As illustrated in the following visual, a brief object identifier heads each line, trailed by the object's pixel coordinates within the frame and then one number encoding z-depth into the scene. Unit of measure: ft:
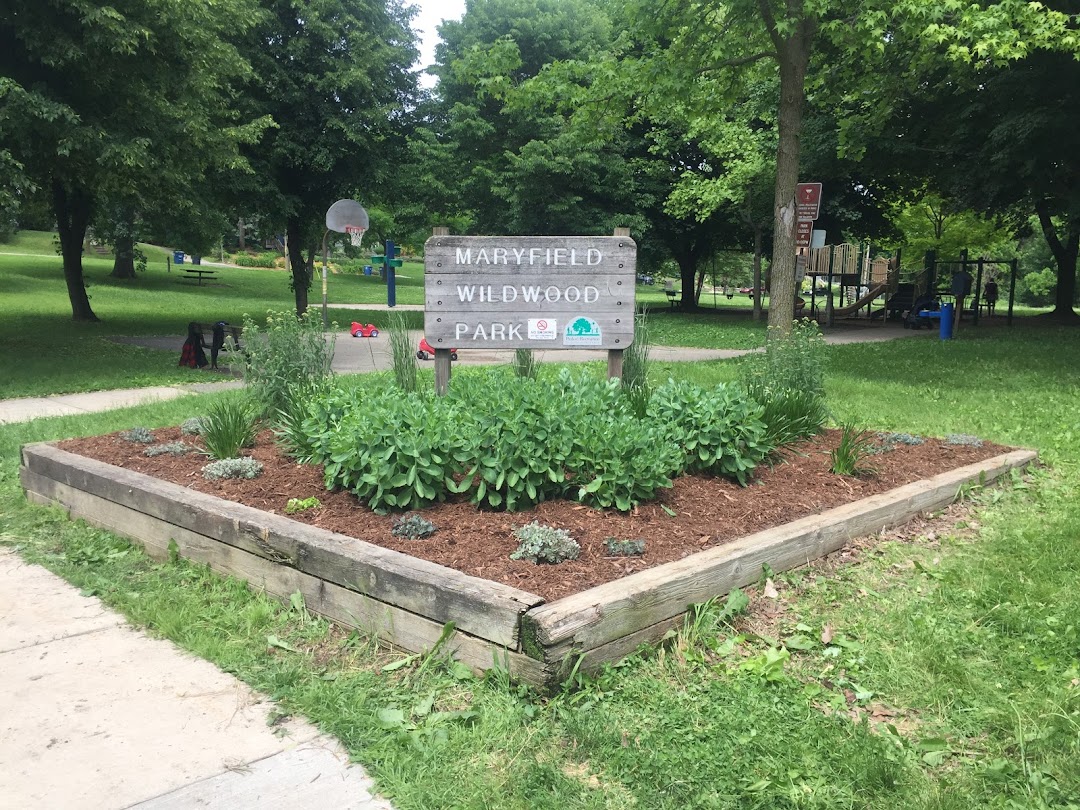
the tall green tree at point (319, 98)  67.26
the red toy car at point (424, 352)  42.41
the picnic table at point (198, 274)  133.85
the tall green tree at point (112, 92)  35.32
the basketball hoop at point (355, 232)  49.29
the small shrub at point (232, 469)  16.90
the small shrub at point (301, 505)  14.84
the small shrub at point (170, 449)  19.02
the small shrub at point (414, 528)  13.38
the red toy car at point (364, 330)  61.72
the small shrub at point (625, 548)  12.77
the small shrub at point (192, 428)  20.65
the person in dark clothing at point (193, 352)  43.19
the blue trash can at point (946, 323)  61.98
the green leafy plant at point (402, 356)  19.84
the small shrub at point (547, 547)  12.34
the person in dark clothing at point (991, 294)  90.10
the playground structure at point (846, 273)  94.38
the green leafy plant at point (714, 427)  16.53
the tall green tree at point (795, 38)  30.96
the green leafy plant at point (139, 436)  20.33
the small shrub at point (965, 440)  21.29
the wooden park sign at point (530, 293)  18.99
